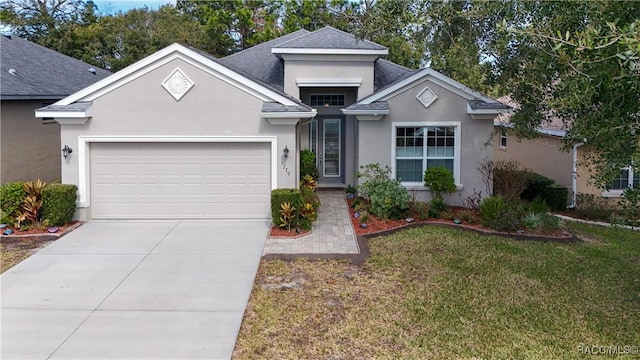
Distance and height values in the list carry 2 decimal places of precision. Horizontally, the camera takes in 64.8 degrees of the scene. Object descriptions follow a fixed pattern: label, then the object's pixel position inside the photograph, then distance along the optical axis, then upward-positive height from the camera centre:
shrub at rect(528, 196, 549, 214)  13.67 -1.04
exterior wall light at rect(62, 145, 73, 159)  12.89 +0.52
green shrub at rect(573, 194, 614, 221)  16.19 -1.21
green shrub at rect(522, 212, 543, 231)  12.70 -1.31
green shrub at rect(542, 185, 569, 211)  16.58 -0.89
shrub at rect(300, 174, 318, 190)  16.92 -0.42
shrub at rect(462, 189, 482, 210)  15.09 -0.93
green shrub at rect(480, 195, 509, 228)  12.91 -1.01
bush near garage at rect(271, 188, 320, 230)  12.26 -0.97
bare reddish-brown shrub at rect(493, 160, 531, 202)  14.75 -0.32
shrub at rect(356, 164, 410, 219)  13.22 -0.69
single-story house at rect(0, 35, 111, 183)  14.21 +1.80
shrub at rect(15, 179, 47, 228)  12.05 -0.86
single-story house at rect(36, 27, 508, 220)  12.92 +0.91
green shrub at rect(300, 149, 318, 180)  17.86 +0.25
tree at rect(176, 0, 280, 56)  31.36 +9.47
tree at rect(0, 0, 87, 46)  32.44 +9.98
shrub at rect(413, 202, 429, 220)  13.67 -1.09
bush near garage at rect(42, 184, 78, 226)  12.19 -0.82
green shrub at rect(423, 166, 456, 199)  14.70 -0.29
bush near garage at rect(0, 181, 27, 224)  12.00 -0.73
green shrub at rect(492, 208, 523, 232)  12.59 -1.30
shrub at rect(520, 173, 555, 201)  16.83 -0.56
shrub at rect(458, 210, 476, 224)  13.46 -1.26
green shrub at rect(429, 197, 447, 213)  14.16 -0.98
